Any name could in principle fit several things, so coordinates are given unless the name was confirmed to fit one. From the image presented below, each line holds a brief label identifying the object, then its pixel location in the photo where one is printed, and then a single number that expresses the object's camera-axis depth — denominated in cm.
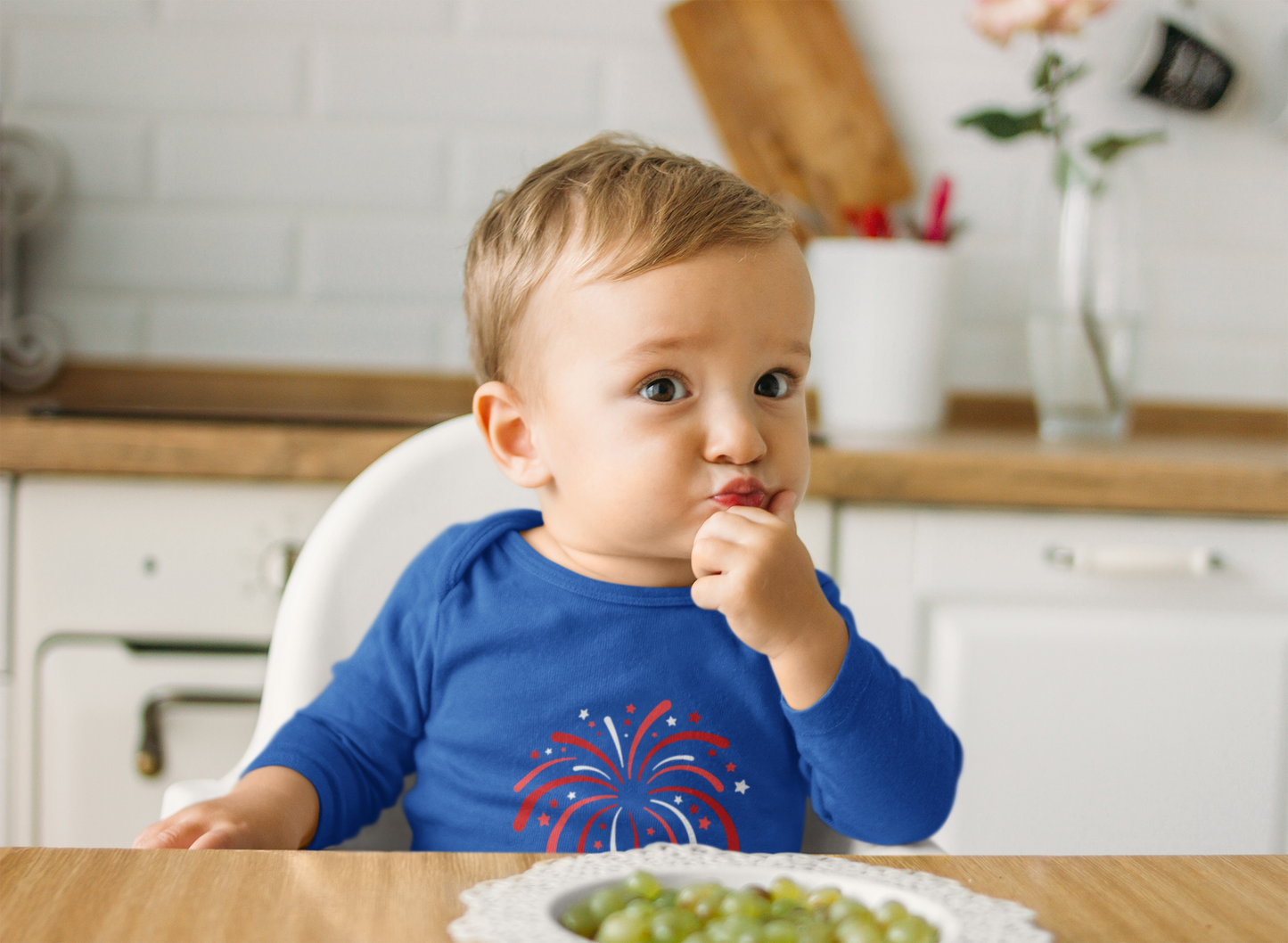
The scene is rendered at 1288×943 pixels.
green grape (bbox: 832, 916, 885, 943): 40
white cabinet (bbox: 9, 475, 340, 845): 126
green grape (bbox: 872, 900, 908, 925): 42
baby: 74
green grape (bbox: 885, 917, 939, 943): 41
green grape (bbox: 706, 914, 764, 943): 40
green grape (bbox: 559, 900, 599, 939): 43
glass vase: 160
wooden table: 43
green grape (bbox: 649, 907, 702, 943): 40
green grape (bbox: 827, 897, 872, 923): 42
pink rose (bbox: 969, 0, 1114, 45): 148
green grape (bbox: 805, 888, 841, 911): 44
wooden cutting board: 176
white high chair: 93
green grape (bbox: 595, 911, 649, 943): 40
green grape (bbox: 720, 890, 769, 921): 42
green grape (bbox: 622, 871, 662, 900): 44
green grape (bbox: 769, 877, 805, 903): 45
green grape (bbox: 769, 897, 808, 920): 43
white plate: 42
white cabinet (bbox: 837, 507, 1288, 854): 128
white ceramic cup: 158
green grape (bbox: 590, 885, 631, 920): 43
